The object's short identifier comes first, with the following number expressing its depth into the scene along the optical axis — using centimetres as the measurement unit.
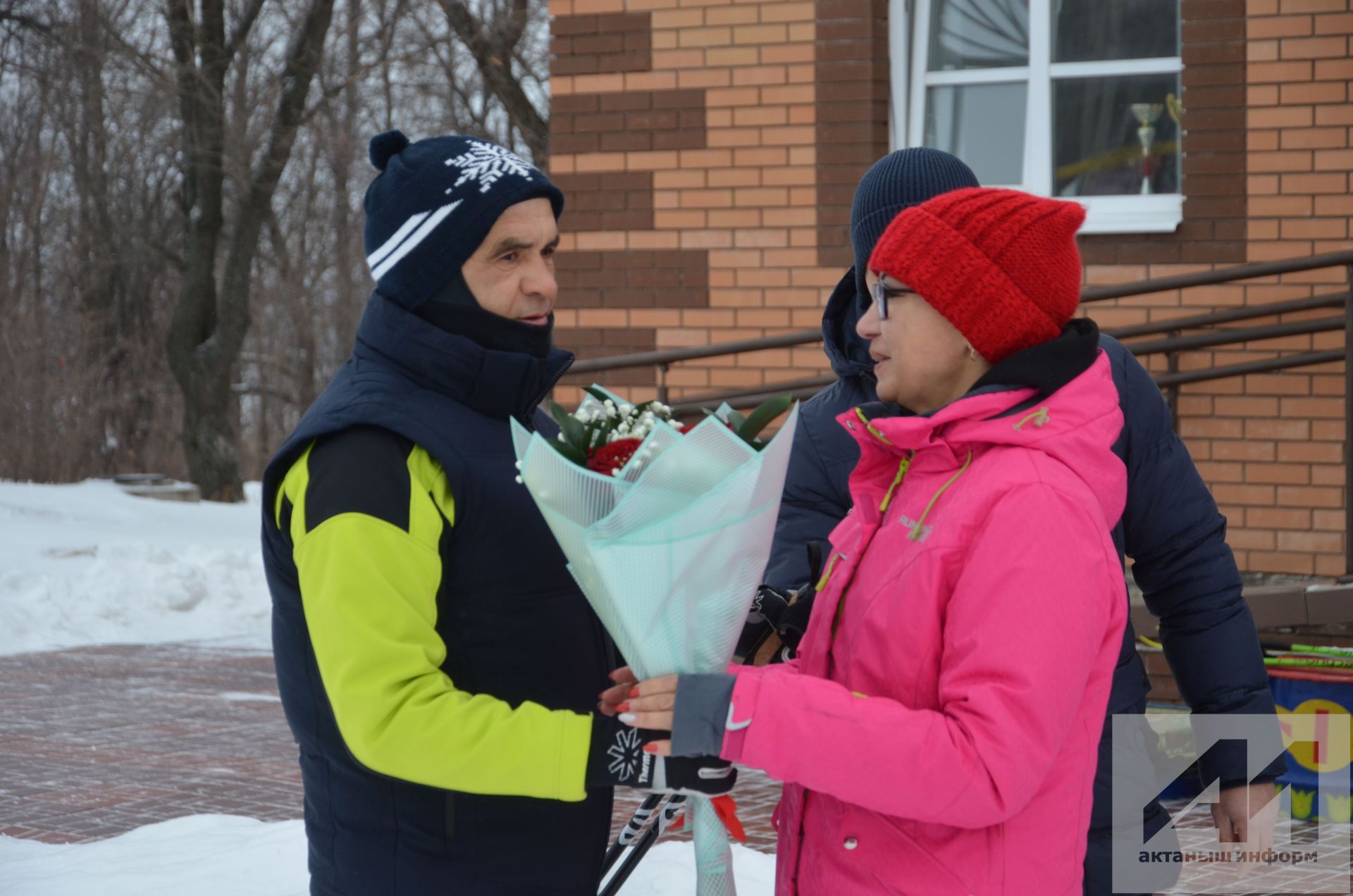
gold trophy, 702
